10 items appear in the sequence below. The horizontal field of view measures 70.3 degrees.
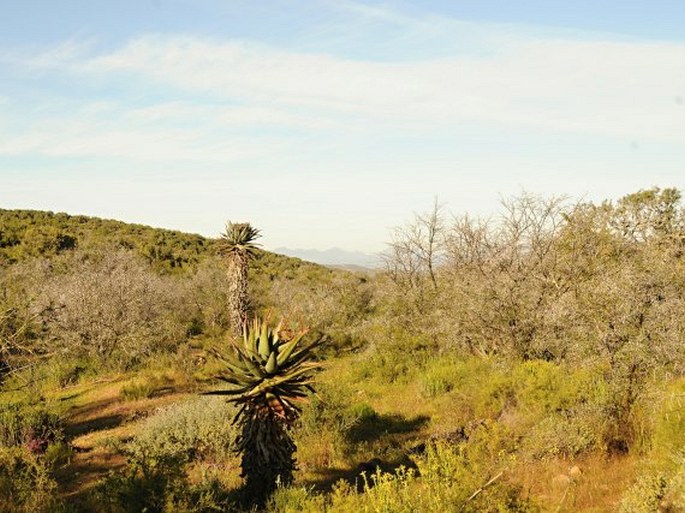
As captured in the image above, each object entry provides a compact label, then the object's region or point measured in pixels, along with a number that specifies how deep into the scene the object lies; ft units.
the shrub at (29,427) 35.22
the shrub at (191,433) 33.99
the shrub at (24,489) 24.34
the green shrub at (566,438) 28.53
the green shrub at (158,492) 22.44
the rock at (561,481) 25.21
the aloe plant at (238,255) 62.34
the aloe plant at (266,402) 24.52
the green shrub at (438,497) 18.21
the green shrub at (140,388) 51.78
